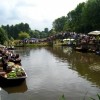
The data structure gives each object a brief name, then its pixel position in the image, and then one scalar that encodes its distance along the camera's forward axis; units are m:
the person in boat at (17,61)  14.06
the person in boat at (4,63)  11.33
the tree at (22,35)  45.44
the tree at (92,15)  30.66
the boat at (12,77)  9.21
